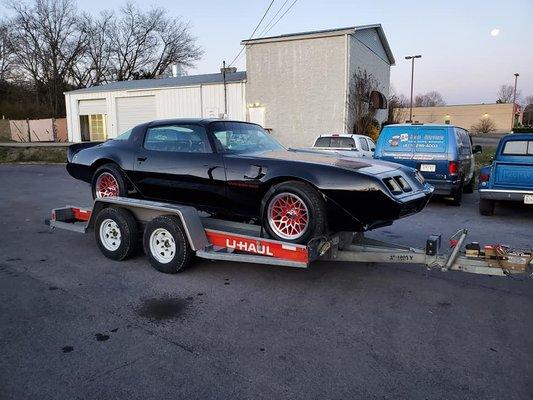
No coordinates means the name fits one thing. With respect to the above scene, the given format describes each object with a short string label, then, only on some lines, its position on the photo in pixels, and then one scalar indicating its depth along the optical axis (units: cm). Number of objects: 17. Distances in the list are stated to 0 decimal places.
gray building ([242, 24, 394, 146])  2095
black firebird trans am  447
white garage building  2417
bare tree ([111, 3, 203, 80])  5744
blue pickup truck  830
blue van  951
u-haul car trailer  413
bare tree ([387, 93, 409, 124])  3272
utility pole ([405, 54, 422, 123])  3556
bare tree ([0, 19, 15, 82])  5188
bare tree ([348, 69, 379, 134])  2167
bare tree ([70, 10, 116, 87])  5528
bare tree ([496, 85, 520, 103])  10519
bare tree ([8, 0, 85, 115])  5222
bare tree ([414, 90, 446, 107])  11506
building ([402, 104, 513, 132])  7431
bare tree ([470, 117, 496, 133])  6165
